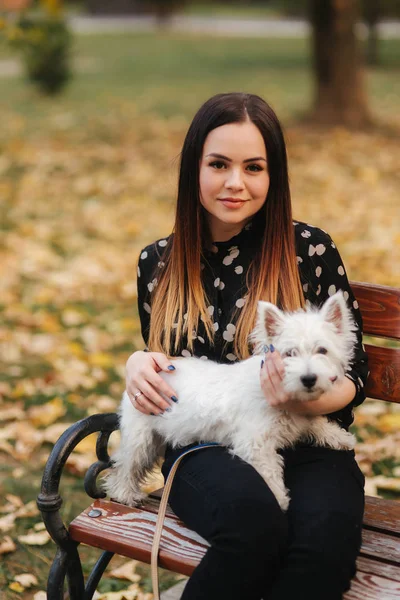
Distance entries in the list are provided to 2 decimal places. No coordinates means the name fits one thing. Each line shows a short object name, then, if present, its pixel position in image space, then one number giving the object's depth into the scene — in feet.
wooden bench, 8.21
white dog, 7.75
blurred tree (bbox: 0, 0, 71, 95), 55.36
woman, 7.64
